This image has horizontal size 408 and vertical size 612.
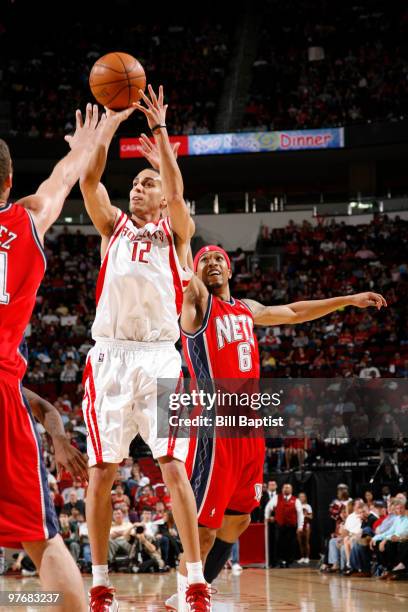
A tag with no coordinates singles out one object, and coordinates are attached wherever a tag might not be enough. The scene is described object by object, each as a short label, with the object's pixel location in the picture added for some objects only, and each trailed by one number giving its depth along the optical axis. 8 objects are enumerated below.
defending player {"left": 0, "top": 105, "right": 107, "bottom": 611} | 3.71
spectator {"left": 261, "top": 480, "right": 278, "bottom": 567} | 16.08
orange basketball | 6.47
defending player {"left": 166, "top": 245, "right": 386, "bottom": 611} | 6.49
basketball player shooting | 5.68
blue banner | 28.92
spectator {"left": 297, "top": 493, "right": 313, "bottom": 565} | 15.99
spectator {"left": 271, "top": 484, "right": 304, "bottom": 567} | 15.87
